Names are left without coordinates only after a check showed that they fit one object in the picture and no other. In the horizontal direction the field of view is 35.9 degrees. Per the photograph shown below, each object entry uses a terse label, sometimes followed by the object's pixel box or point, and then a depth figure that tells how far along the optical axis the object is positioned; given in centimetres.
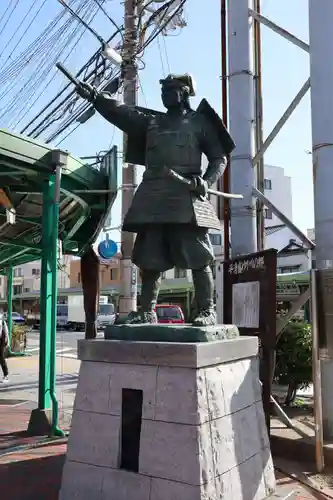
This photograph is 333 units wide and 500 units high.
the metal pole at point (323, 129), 543
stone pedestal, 339
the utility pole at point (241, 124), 638
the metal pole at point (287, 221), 574
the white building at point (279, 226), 3083
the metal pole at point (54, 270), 650
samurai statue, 415
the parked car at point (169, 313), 2217
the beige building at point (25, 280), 5825
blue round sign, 1171
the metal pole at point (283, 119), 627
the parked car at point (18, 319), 3727
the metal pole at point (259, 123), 679
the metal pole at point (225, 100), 674
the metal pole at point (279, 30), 629
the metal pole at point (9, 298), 1686
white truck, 3812
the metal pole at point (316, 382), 462
